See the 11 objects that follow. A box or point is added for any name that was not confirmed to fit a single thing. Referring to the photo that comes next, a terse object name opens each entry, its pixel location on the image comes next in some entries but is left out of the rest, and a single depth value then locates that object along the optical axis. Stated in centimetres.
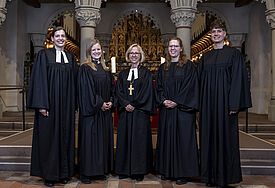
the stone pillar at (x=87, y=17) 775
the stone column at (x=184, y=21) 784
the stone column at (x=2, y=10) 775
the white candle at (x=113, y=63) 591
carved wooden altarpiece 1155
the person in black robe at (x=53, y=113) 364
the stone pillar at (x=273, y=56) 776
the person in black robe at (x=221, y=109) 350
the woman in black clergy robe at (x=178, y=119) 371
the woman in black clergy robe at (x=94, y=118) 374
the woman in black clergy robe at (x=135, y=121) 384
